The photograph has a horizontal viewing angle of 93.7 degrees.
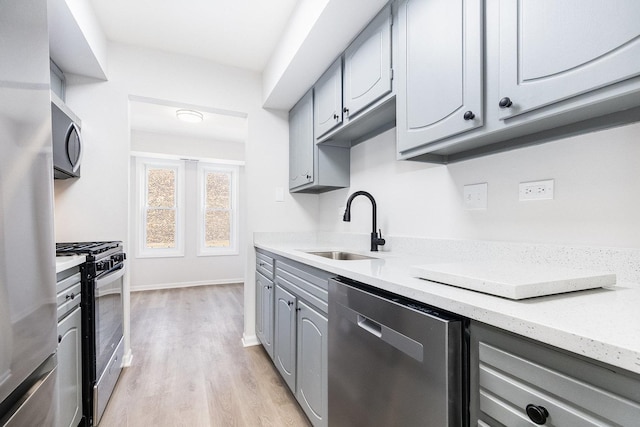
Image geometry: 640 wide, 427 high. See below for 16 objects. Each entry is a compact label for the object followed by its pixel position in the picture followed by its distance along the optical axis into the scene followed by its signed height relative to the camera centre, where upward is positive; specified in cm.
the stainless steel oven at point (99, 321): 152 -61
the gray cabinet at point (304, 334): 138 -66
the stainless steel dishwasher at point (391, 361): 70 -43
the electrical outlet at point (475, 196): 134 +7
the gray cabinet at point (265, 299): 220 -69
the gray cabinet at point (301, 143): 240 +59
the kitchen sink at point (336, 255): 210 -31
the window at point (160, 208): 474 +8
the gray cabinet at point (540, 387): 45 -31
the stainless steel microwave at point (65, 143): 175 +45
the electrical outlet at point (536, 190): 109 +8
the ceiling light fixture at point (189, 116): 341 +113
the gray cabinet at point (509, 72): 73 +42
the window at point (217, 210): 505 +4
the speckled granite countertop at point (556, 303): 47 -20
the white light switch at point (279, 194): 281 +17
